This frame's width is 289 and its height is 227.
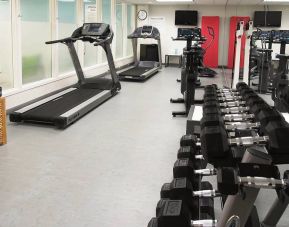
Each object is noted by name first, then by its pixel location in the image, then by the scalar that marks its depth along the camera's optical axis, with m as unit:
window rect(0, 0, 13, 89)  5.48
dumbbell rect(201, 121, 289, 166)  1.44
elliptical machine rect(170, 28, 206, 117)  5.55
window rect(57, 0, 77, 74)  7.51
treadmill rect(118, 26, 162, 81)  9.40
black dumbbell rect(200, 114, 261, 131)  1.72
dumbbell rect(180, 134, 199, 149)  2.19
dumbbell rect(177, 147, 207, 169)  1.98
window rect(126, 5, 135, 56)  13.03
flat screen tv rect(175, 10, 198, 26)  13.08
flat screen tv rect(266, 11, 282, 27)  12.55
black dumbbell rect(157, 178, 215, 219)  1.57
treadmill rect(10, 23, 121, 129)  4.98
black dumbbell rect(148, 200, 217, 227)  1.37
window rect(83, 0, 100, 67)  9.00
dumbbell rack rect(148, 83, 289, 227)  1.26
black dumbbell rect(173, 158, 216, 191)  1.76
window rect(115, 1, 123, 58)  11.82
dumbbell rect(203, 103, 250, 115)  2.08
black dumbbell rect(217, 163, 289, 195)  1.22
